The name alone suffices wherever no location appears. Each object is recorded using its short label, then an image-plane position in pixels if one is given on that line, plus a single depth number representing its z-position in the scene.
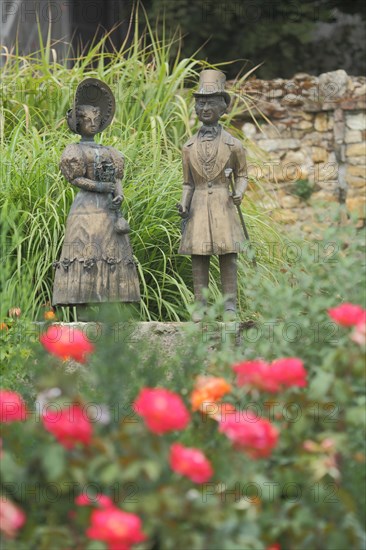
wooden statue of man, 9.94
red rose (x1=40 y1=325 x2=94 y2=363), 5.16
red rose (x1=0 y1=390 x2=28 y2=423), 5.03
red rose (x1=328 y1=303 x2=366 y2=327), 5.32
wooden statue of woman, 9.81
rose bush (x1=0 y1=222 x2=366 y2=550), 4.44
